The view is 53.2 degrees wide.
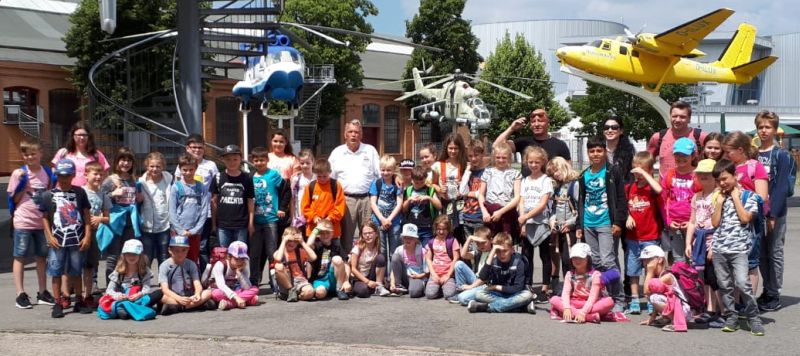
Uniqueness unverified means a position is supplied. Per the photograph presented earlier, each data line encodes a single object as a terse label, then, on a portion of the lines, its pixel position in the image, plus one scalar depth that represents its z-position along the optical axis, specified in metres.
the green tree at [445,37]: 52.66
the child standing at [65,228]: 7.39
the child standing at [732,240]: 6.42
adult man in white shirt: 8.97
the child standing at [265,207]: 8.59
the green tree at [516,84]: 51.03
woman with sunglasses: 7.58
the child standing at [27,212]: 7.62
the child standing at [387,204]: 8.69
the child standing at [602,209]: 7.29
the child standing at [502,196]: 8.09
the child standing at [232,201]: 8.35
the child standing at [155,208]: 8.09
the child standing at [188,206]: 8.09
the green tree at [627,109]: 44.19
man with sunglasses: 8.38
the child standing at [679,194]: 7.14
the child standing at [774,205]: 7.26
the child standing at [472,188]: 8.32
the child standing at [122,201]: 7.93
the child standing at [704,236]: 6.71
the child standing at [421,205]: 8.55
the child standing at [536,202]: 7.80
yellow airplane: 26.75
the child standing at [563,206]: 7.79
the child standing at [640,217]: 7.34
